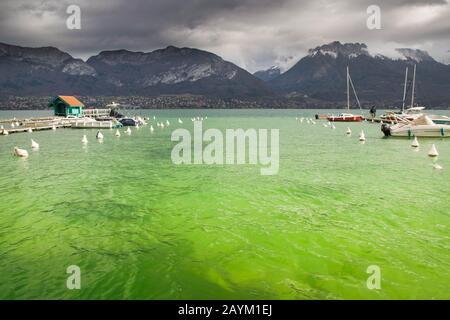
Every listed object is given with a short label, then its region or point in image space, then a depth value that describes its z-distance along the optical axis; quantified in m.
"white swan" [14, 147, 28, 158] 29.12
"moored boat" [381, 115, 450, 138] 43.75
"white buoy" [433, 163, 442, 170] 23.26
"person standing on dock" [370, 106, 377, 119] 85.96
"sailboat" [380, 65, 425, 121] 65.26
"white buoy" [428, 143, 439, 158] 28.88
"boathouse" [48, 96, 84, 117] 74.38
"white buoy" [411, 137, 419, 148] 35.01
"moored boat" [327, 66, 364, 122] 85.81
